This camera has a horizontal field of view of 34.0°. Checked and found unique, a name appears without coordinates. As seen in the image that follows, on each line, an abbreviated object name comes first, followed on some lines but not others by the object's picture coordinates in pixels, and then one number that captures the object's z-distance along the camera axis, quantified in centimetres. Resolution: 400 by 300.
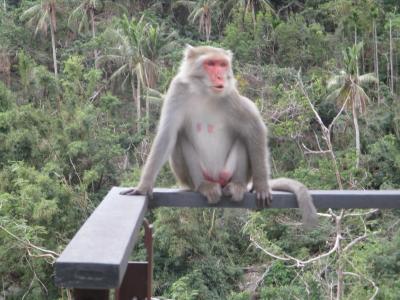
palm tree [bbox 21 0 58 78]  2506
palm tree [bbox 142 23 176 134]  2258
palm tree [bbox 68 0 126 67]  2638
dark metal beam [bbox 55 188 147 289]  108
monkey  272
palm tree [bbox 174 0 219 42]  2677
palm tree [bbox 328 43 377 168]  1870
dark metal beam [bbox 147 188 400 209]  198
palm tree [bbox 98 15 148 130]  2230
